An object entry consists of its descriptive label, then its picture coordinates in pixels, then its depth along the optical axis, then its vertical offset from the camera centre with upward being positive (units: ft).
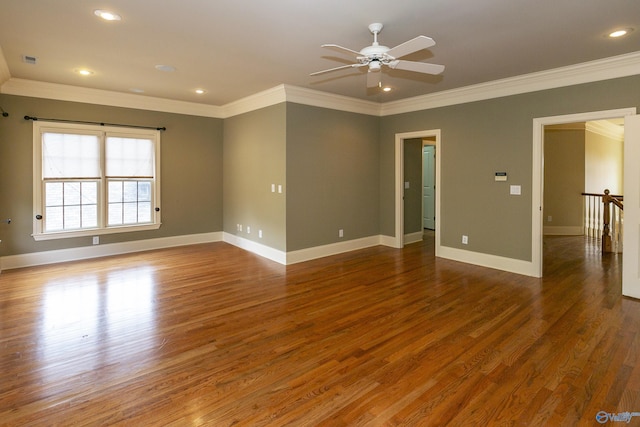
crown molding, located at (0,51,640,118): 13.96 +5.81
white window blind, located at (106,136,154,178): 19.90 +2.93
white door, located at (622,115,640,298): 12.79 +0.14
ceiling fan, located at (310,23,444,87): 9.27 +4.30
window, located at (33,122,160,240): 18.01 +1.53
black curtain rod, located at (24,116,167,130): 17.37 +4.51
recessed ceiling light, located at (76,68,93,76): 15.17 +5.88
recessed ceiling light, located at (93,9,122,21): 9.71 +5.33
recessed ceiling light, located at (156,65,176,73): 14.55 +5.78
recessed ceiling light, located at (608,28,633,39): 10.83 +5.47
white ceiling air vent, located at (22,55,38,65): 13.55 +5.71
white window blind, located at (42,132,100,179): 18.01 +2.73
